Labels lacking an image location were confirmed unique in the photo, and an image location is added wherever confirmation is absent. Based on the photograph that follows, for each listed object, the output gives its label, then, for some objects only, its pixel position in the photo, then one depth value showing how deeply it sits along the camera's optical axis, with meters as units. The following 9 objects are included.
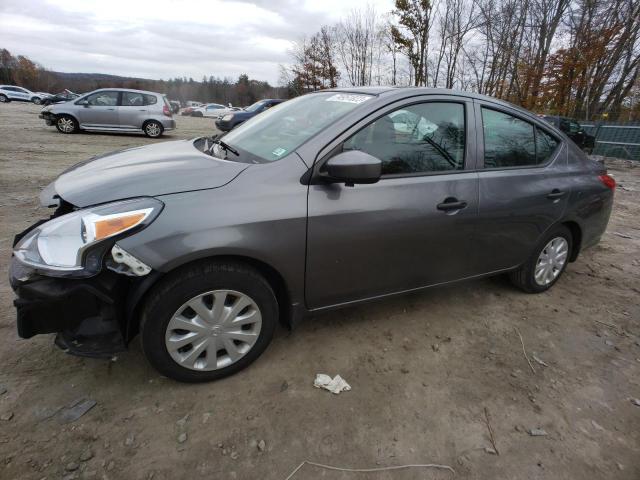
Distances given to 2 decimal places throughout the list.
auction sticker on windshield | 2.39
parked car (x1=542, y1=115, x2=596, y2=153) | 13.62
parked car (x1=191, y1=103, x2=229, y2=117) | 35.91
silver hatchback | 12.02
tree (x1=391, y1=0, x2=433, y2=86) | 21.23
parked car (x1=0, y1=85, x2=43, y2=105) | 35.81
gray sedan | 1.75
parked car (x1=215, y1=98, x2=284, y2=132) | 13.37
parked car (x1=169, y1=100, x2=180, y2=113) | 38.41
